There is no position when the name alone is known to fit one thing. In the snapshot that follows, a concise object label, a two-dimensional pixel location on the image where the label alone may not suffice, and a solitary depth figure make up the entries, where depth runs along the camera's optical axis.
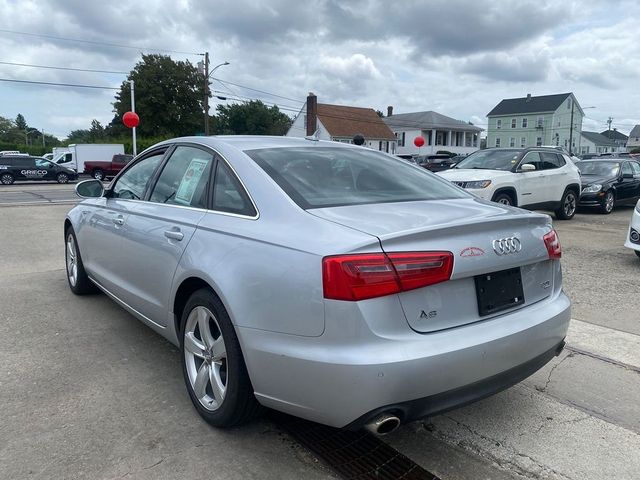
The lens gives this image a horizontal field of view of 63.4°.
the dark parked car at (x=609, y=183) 13.21
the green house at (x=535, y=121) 70.06
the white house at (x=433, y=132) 63.06
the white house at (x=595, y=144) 87.66
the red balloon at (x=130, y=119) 26.53
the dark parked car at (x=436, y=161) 27.92
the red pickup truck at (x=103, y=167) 35.47
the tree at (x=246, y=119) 83.88
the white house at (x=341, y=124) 51.83
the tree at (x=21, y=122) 139.40
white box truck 36.41
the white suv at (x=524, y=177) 10.12
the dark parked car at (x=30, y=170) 29.19
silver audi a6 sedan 2.13
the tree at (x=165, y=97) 58.25
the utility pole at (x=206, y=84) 36.53
